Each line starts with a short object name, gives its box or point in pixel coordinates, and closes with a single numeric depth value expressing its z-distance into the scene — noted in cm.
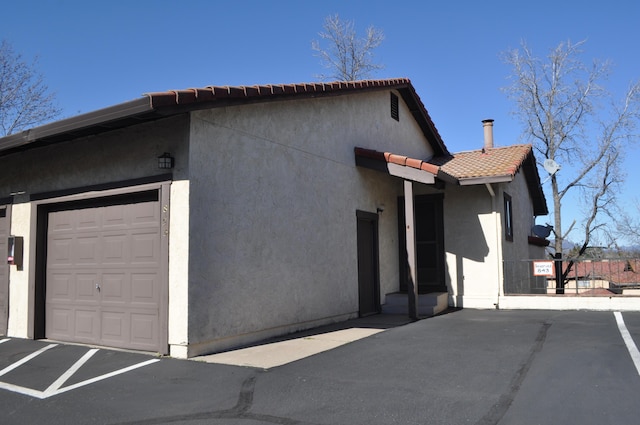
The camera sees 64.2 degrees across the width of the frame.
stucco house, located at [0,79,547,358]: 746
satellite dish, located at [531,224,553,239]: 1740
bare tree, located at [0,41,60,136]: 2441
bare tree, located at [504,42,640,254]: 2858
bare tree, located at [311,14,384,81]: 3031
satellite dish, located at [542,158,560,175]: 1761
